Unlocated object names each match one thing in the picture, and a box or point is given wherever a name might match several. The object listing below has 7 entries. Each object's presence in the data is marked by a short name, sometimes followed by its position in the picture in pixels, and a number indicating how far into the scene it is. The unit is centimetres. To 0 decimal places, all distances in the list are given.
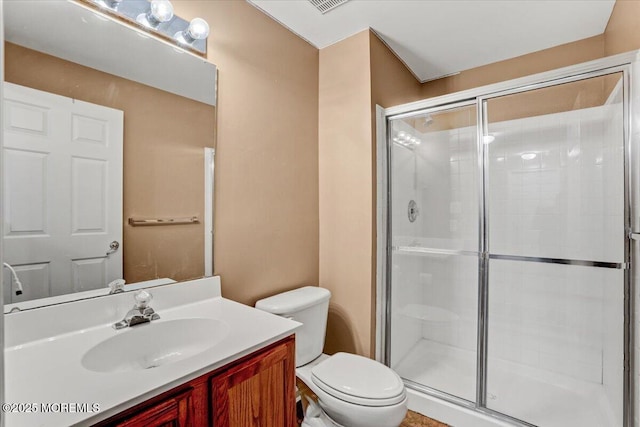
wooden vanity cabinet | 79
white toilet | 134
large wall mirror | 101
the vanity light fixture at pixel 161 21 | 123
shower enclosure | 176
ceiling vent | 174
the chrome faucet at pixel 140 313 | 116
